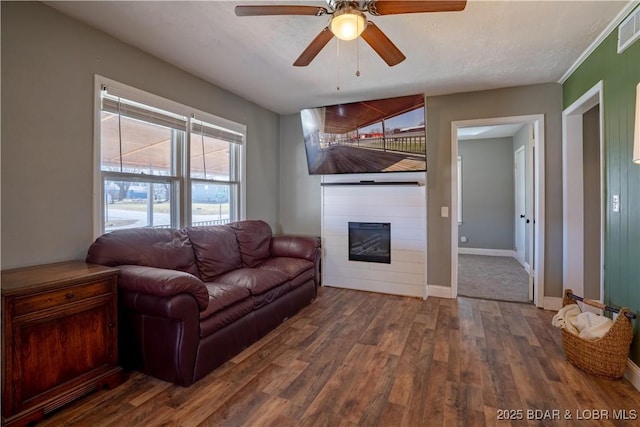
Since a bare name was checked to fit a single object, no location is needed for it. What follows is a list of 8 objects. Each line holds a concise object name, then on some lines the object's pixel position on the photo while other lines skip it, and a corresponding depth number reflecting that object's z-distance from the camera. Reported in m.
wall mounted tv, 3.51
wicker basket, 1.94
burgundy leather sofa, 1.91
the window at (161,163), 2.47
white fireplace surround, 3.81
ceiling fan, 1.58
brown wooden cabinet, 1.51
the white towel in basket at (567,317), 2.23
